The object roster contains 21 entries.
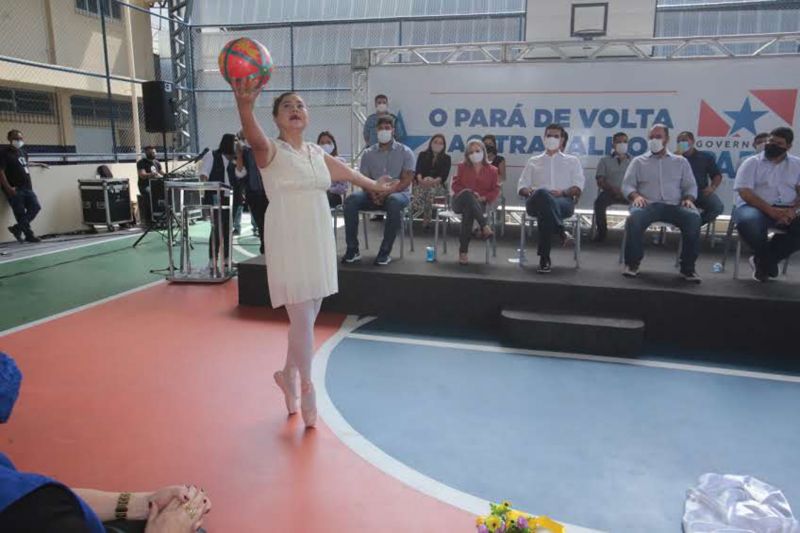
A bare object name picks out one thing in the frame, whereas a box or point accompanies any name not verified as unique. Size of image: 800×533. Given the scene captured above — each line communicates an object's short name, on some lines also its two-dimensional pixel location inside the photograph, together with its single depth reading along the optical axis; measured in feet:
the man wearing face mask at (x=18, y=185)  23.98
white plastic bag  6.52
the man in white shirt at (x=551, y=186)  15.20
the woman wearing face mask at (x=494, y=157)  22.45
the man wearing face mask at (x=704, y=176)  18.20
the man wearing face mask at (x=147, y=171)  29.43
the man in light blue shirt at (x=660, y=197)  14.15
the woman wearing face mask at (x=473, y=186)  15.92
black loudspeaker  23.59
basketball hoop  25.48
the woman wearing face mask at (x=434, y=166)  20.33
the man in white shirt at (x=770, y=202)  14.06
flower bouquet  5.10
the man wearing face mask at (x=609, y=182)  20.97
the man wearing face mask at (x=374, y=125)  23.79
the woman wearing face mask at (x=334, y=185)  19.77
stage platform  12.60
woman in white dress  8.11
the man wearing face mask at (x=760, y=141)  20.29
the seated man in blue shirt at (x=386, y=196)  15.71
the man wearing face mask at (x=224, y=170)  18.80
